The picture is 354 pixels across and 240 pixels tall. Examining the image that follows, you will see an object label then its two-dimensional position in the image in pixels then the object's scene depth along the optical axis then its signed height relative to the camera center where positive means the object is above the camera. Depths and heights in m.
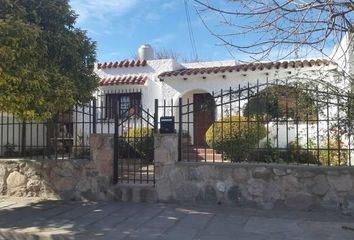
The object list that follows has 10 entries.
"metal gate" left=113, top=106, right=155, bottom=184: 9.23 -0.30
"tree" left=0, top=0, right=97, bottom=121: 6.84 +1.45
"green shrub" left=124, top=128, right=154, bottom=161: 12.20 -0.07
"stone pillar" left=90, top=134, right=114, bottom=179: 9.01 -0.19
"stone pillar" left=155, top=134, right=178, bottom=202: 8.58 -0.38
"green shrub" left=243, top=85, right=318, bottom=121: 8.02 +0.76
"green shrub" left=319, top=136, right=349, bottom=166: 8.04 -0.19
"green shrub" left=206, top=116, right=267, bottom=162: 9.13 +0.08
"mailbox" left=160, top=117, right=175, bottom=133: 8.70 +0.38
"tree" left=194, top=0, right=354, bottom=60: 5.17 +1.55
